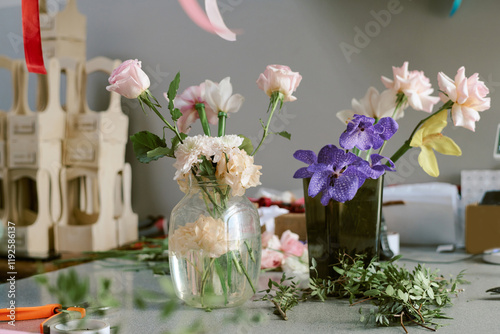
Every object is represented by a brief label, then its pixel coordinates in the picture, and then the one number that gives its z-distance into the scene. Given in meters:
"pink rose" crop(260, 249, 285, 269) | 1.08
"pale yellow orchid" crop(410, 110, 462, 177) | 0.86
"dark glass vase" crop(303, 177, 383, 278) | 0.83
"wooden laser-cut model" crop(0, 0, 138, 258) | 2.44
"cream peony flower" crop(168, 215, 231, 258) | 0.74
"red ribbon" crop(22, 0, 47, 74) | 0.76
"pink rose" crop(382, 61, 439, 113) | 0.92
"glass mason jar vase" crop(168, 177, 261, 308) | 0.75
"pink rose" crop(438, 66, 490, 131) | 0.82
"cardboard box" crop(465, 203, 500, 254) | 1.32
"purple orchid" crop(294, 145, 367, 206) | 0.77
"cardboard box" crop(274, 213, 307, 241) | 1.23
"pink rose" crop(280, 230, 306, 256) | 1.10
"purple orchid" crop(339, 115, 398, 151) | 0.76
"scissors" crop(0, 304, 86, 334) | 0.70
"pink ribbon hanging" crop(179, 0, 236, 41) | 2.15
